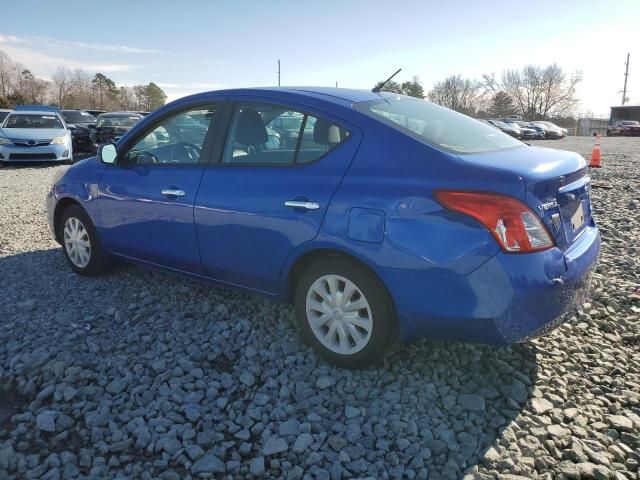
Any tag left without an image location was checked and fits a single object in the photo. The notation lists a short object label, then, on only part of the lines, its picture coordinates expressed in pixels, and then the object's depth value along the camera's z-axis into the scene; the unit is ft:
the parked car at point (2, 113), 65.36
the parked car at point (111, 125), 53.67
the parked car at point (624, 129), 146.41
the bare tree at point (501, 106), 284.61
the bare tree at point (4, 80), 217.15
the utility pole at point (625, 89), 264.31
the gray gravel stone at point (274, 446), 8.01
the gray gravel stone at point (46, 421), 8.54
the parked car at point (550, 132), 135.23
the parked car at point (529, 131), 125.80
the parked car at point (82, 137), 56.70
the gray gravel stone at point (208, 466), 7.66
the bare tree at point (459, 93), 304.09
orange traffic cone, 47.11
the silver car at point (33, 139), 43.62
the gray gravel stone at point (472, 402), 9.10
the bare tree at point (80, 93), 217.36
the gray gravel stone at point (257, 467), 7.60
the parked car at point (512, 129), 100.31
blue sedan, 8.42
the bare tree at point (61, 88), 228.26
